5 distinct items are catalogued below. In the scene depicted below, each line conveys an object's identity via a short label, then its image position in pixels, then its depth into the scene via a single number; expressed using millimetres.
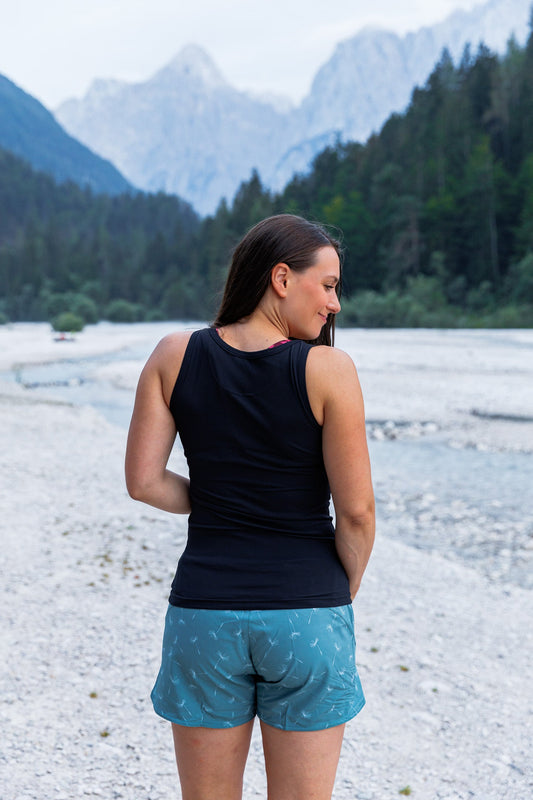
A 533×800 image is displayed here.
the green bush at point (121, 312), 86188
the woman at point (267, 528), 1522
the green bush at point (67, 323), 61291
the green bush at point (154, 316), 88938
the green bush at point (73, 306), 80669
